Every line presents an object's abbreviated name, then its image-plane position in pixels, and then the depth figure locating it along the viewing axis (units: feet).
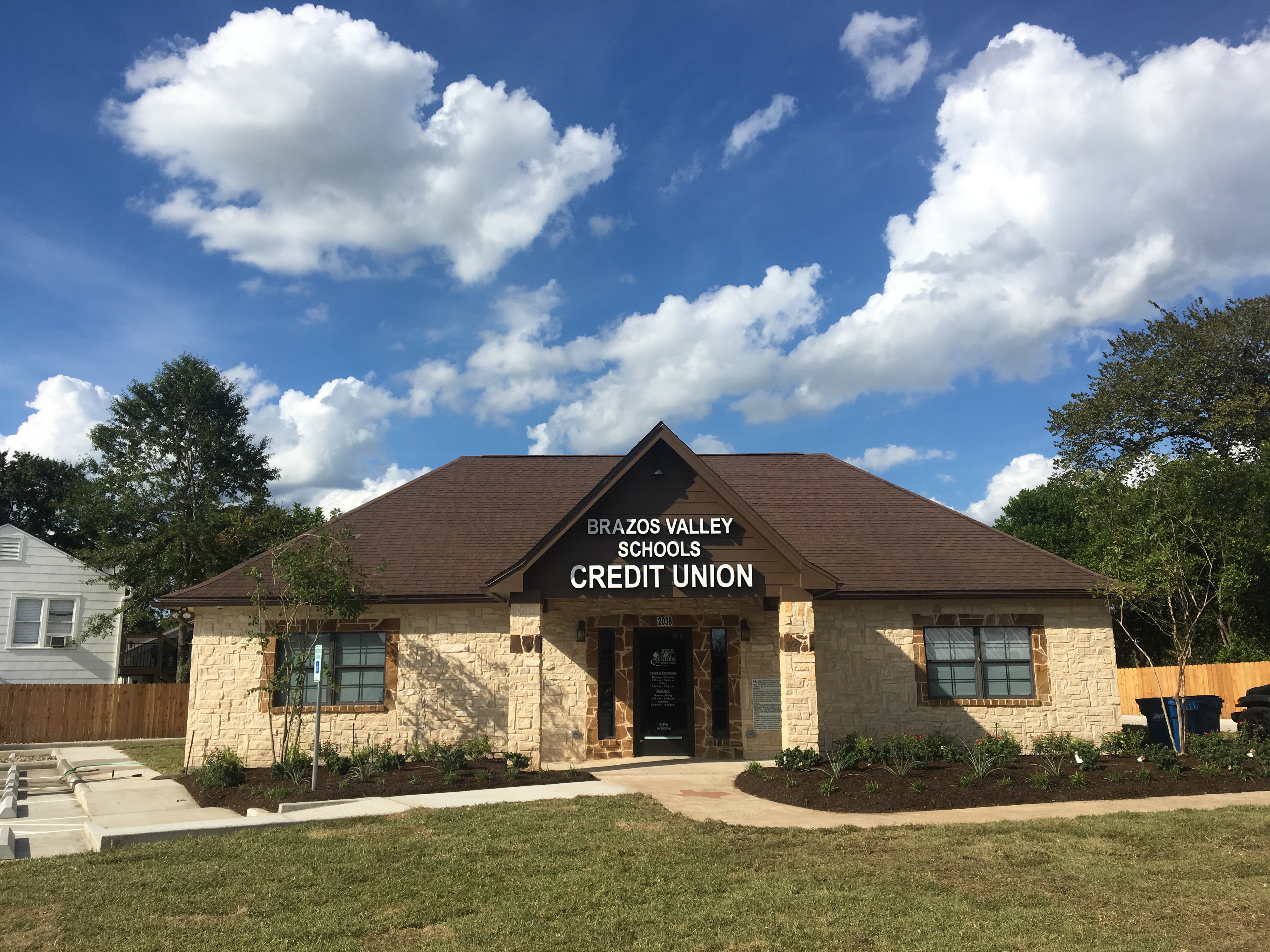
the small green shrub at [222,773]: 45.06
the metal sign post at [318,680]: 41.57
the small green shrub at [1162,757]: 42.73
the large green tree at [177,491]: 109.40
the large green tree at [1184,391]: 127.34
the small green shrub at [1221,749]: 42.96
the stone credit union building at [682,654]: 53.42
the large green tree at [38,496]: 150.20
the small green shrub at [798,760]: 43.68
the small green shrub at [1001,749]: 44.34
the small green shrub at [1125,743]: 48.62
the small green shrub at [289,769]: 44.24
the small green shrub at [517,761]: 45.60
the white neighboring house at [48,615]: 99.76
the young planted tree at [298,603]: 46.01
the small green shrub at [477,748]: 51.08
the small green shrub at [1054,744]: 49.19
